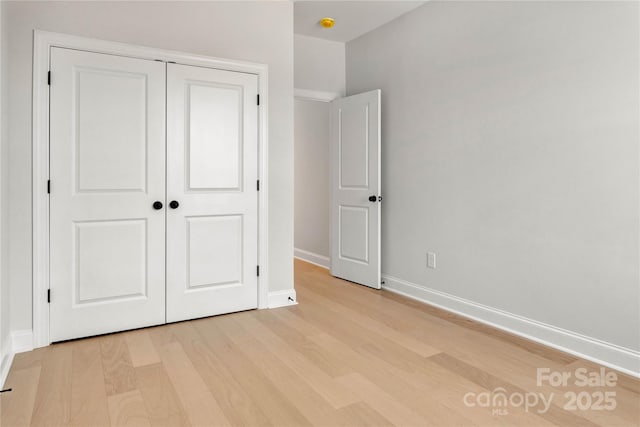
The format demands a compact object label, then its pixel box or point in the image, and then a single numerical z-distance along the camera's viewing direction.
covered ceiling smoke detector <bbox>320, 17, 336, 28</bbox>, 3.93
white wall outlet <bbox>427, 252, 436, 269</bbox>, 3.57
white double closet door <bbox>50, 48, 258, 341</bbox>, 2.65
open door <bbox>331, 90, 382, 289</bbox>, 4.02
